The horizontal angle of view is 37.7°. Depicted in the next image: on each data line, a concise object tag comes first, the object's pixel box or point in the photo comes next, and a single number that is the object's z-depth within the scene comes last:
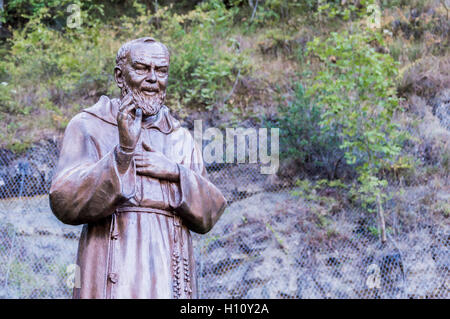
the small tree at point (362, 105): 11.64
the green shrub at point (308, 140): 12.75
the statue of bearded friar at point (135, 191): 3.46
